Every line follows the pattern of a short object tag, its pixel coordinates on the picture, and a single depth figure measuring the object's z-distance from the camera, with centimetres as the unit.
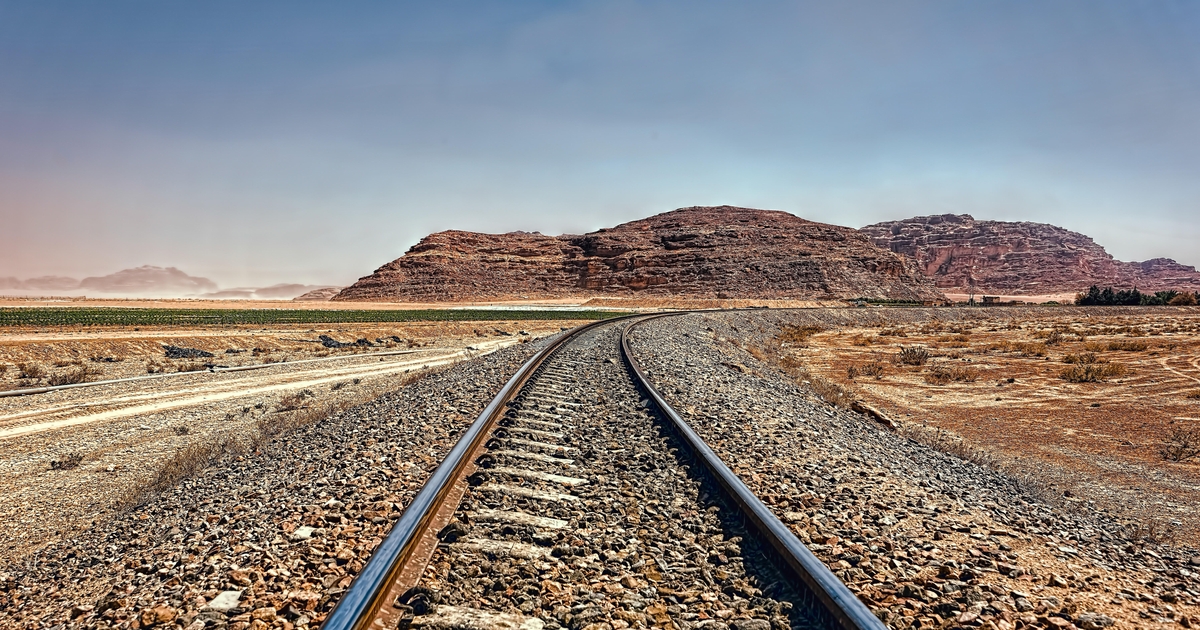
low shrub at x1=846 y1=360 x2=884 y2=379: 1906
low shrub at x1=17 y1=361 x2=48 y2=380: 1566
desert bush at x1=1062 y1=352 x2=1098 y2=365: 2038
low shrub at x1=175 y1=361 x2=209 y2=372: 1793
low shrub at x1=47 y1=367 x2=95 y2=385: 1480
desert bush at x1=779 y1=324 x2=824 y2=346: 3347
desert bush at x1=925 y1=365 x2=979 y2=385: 1789
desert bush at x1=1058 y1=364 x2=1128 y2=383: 1713
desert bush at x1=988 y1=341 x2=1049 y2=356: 2383
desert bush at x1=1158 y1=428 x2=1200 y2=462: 963
